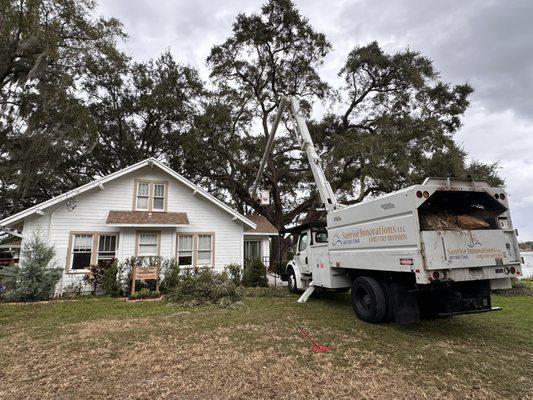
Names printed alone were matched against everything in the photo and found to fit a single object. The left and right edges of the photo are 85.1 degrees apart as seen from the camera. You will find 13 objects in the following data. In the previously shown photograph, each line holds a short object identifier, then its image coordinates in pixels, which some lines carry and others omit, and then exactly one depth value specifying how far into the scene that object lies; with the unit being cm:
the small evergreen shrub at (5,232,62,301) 1056
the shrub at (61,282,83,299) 1148
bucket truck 550
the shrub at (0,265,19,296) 1078
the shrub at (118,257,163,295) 1209
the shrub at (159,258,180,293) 1240
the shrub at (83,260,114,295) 1193
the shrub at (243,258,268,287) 1410
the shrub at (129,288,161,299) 1102
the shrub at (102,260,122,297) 1166
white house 1231
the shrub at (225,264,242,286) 1385
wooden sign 1139
